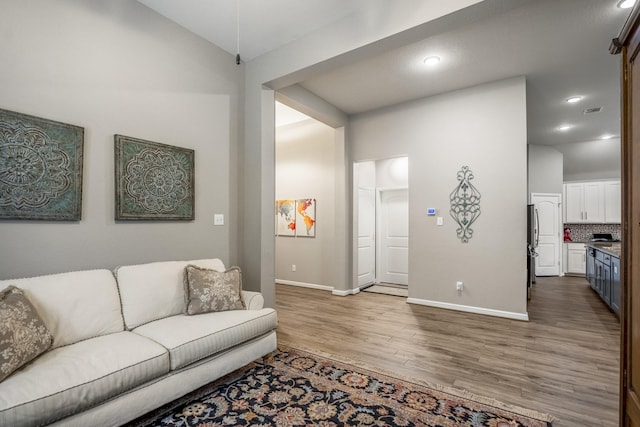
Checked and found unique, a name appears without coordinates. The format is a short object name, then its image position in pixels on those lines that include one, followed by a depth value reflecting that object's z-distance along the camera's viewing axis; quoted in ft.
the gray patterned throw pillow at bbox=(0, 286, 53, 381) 5.31
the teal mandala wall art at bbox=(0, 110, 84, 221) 7.04
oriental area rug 6.49
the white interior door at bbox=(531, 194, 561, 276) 23.65
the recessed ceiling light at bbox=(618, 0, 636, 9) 8.86
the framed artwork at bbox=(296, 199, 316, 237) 19.72
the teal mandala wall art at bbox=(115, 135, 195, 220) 9.03
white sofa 5.19
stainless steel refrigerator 14.17
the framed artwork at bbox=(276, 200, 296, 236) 20.62
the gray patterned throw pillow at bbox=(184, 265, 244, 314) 8.64
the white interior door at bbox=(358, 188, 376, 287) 19.42
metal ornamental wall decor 14.28
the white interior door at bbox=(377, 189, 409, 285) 20.66
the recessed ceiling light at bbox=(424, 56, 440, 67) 11.96
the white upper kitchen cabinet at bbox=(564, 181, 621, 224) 23.49
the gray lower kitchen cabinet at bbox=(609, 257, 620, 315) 13.39
